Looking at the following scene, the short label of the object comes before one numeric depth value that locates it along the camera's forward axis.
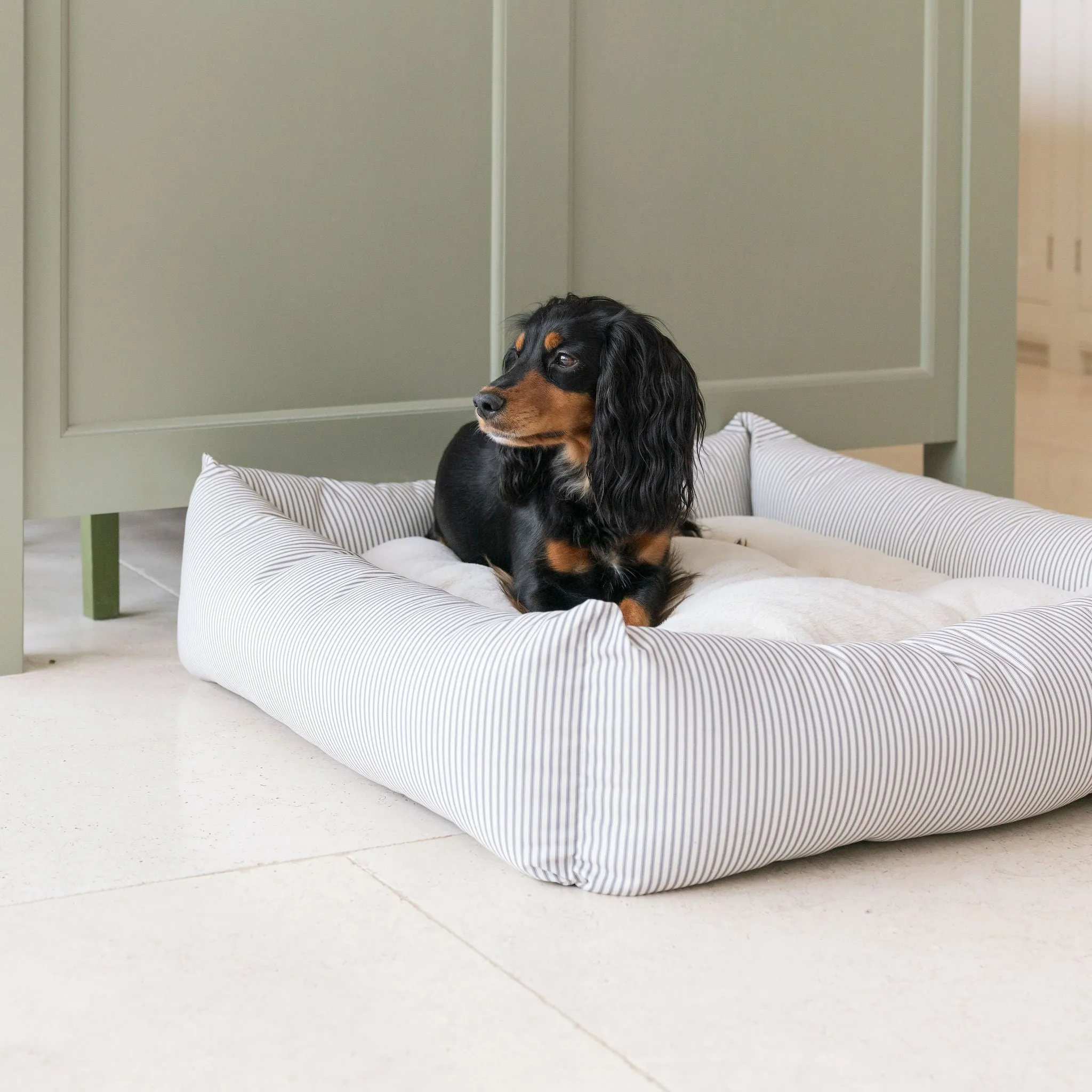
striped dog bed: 2.90
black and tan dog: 3.19
